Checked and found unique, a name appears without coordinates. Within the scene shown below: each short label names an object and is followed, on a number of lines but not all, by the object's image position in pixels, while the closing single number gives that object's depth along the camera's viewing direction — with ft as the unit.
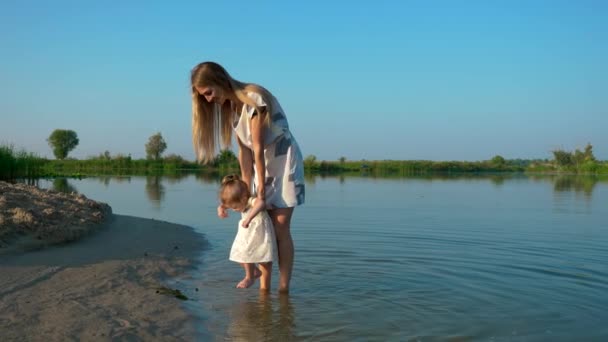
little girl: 12.98
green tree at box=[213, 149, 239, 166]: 158.84
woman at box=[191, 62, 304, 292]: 12.53
